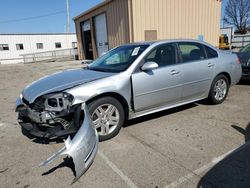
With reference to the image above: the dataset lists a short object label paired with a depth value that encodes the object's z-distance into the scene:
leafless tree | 49.12
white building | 32.91
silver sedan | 3.06
